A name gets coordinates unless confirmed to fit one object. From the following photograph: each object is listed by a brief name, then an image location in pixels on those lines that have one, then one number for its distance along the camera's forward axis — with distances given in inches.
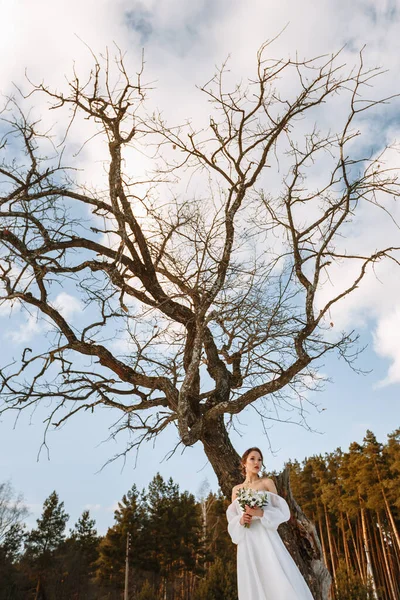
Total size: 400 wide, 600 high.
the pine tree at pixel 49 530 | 1198.9
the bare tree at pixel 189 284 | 232.1
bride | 152.7
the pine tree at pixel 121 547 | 1102.4
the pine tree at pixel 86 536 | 1286.9
